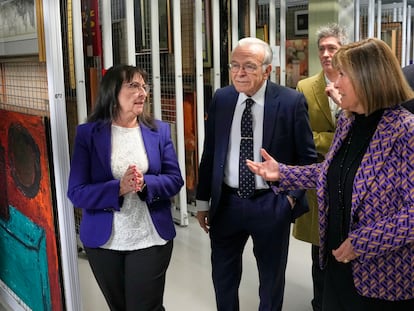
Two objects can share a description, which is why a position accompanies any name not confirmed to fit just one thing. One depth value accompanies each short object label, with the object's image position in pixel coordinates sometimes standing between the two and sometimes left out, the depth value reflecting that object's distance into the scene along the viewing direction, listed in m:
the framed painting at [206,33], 4.51
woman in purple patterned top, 1.48
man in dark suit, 2.23
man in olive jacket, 2.64
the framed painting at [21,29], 2.10
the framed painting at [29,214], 2.28
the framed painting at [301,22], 6.33
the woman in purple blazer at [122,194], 2.03
